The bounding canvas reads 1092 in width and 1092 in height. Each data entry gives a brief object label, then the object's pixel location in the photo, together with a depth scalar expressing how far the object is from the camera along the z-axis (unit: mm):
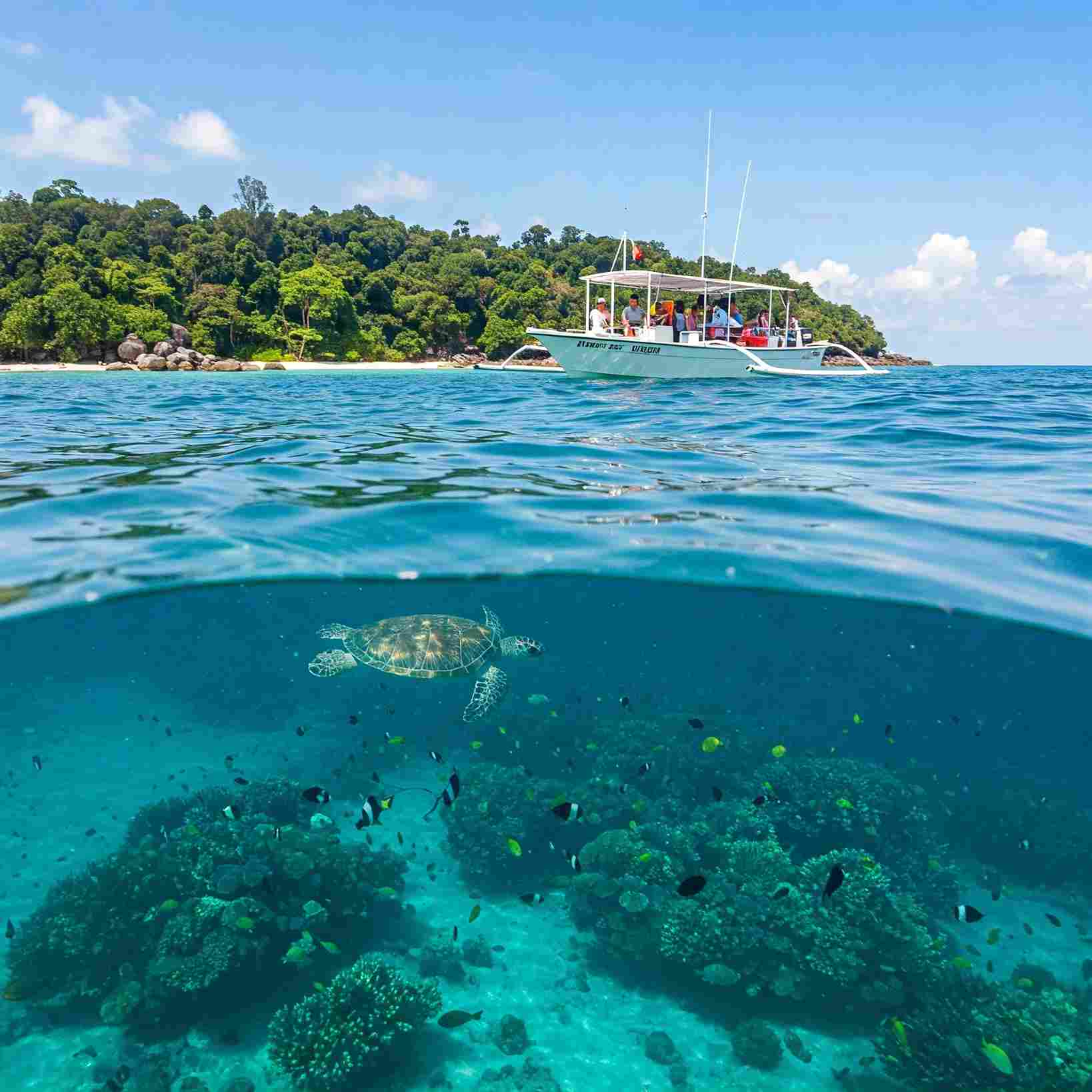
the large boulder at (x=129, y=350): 56062
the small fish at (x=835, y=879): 3801
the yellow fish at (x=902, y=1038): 4845
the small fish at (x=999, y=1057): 3590
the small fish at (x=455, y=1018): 4379
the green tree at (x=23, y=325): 54469
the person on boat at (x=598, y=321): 26797
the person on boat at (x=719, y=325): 27266
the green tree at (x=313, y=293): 67562
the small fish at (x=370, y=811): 4559
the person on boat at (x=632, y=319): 26672
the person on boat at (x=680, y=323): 26844
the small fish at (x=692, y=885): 3647
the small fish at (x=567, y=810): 4109
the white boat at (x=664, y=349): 25125
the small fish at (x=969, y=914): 4035
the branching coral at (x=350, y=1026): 4719
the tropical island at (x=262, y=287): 58469
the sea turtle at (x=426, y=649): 8398
